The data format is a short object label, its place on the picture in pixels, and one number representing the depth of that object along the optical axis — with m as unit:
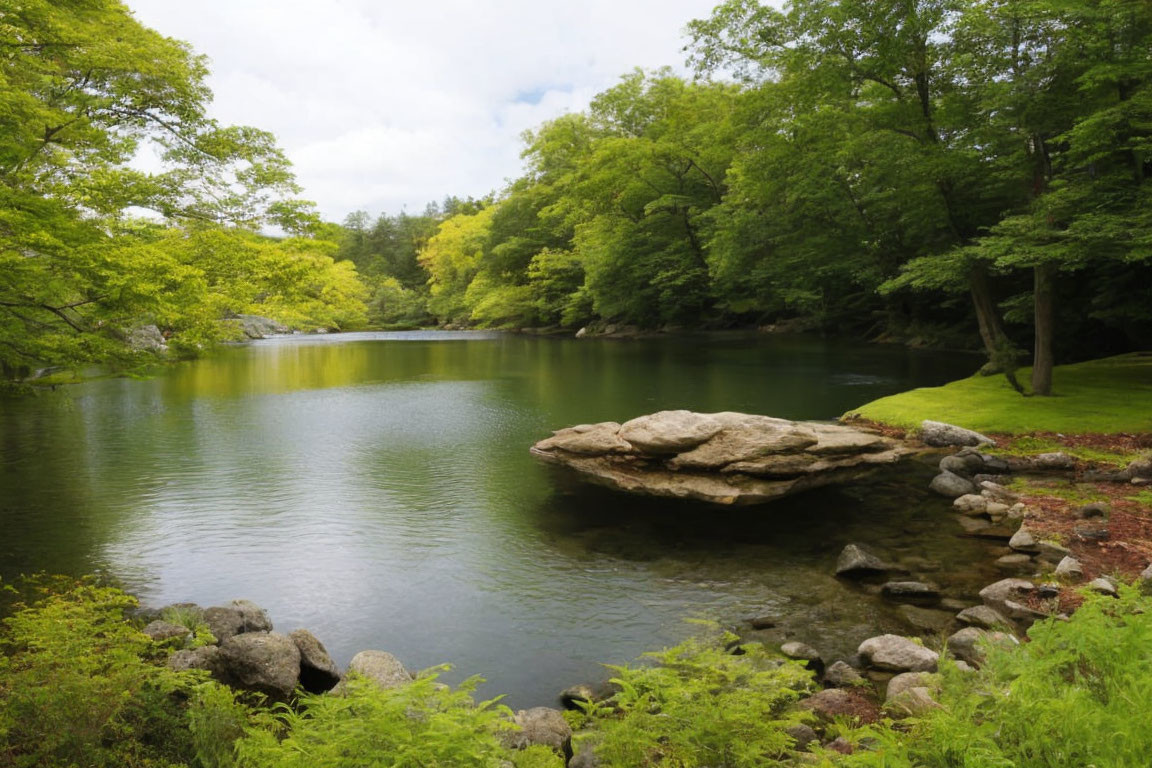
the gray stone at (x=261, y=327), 75.06
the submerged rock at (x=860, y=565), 9.65
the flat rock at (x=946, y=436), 16.23
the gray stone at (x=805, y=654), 7.16
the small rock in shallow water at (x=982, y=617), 7.64
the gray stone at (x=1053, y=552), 9.40
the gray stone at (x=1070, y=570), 8.62
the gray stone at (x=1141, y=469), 12.14
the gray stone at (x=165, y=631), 7.30
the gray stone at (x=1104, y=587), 7.88
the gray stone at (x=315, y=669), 7.22
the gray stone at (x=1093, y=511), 10.73
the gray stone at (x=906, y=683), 5.96
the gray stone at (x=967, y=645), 6.56
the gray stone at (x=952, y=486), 12.98
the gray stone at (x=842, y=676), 6.68
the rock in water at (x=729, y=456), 12.59
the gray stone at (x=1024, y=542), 9.87
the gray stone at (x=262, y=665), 6.71
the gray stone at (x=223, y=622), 7.69
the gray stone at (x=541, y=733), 5.62
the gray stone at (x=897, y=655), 6.74
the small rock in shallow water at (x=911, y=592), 8.70
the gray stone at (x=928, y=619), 7.87
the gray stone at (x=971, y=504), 11.97
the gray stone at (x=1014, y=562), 9.38
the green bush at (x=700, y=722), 4.38
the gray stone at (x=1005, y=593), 8.22
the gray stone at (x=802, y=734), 5.53
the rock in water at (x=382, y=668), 6.67
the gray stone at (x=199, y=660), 6.66
